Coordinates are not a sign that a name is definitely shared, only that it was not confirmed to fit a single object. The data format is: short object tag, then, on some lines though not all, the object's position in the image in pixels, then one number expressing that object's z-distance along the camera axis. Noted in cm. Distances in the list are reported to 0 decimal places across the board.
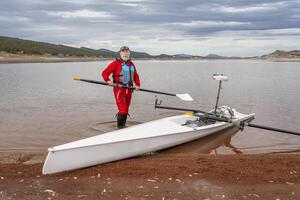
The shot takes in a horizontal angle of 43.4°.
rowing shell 655
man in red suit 955
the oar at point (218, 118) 897
